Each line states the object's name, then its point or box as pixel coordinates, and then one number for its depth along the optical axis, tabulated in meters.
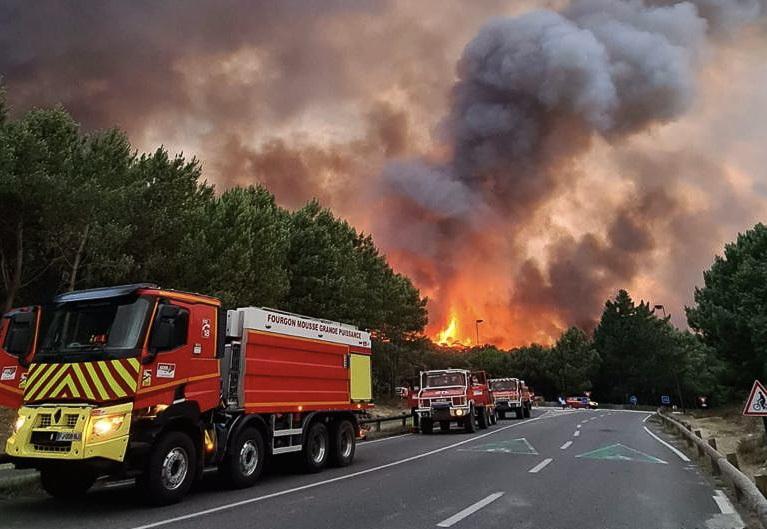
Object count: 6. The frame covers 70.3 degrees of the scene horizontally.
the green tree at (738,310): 30.52
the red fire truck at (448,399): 22.75
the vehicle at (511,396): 35.81
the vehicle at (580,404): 63.35
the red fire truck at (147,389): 8.00
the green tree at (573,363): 93.12
